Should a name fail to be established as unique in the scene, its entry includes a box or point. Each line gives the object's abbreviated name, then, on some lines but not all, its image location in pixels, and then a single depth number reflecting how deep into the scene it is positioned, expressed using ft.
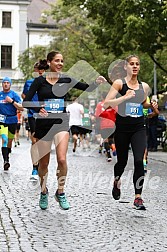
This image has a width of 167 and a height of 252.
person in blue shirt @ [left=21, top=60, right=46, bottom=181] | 38.08
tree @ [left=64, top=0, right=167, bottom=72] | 71.36
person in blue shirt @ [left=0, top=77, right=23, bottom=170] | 44.42
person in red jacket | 57.00
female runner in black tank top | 27.45
